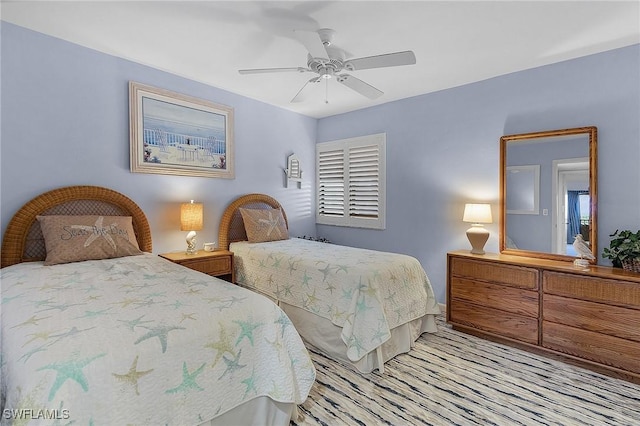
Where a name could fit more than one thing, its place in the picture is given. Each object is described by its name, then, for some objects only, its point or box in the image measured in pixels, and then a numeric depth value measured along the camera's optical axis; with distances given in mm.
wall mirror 2840
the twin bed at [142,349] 1125
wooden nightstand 3185
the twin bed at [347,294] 2408
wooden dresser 2348
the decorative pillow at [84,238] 2496
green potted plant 2465
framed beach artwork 3221
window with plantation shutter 4398
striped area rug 1918
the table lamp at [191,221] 3386
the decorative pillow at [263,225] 3871
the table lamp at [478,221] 3205
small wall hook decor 4668
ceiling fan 2180
